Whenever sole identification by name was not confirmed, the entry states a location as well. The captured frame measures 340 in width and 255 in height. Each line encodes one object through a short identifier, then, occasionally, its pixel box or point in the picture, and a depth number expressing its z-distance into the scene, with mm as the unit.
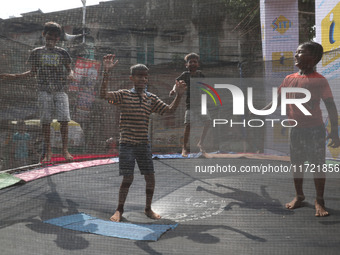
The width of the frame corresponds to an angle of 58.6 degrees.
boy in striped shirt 2238
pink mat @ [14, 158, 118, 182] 3694
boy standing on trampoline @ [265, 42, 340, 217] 2178
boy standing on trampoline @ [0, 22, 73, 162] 2744
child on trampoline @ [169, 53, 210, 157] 3117
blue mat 1955
